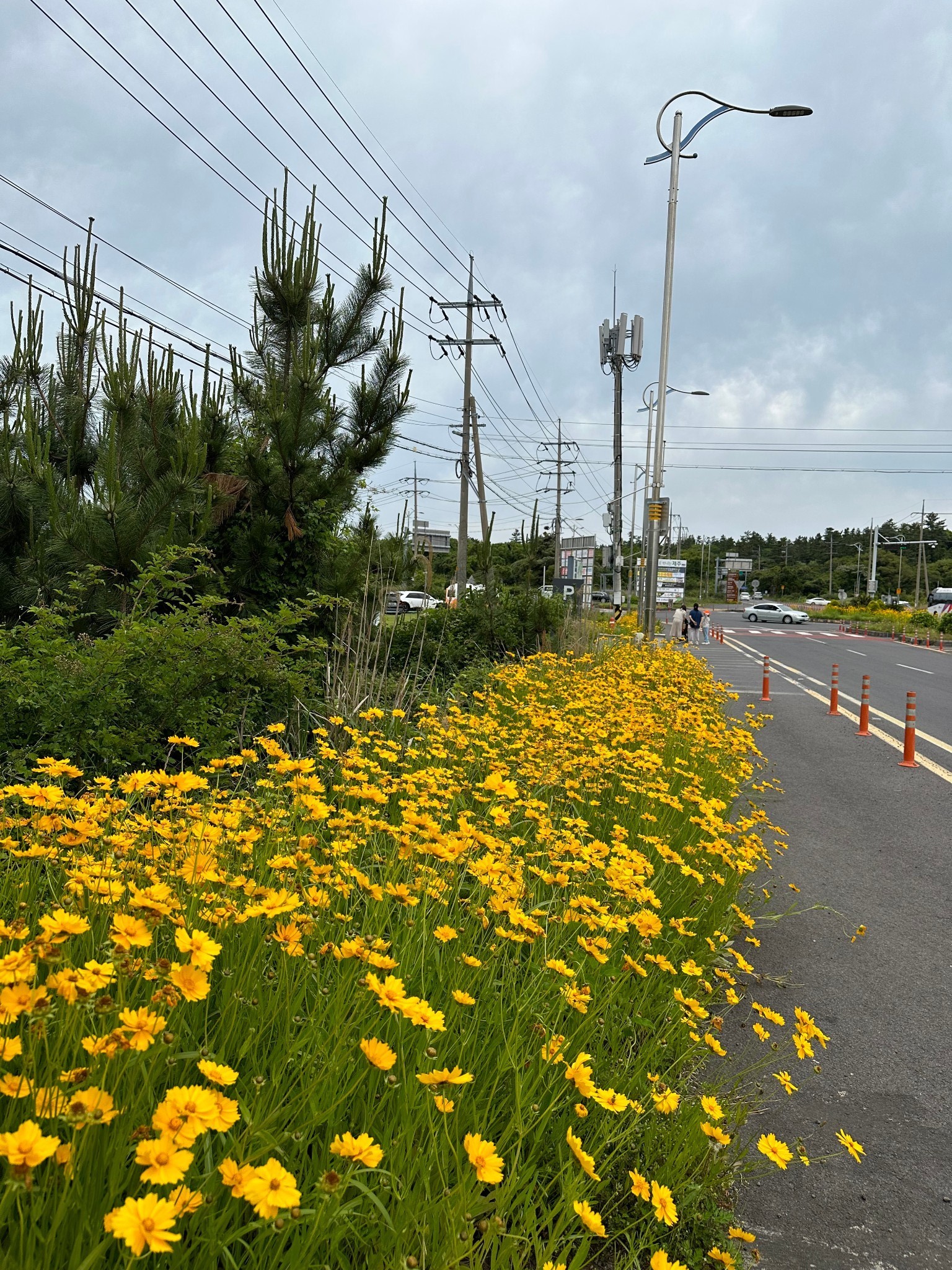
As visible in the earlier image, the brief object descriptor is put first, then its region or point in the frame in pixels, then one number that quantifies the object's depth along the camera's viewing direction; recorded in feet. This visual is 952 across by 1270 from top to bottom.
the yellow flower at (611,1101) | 6.03
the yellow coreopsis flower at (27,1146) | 3.68
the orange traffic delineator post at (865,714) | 38.68
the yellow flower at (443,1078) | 5.04
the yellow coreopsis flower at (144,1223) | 3.39
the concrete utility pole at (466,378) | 82.10
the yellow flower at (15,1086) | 4.05
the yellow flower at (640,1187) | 5.51
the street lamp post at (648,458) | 66.35
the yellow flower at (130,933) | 5.17
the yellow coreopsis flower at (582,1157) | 5.29
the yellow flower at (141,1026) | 4.58
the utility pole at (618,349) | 88.12
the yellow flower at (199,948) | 5.17
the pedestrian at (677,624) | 109.48
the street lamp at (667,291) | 48.62
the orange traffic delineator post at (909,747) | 31.63
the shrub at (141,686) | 14.97
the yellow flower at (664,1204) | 5.51
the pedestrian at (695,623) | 109.50
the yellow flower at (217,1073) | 4.53
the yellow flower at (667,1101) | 6.78
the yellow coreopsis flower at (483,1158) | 4.73
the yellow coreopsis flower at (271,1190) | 3.84
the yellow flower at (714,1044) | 7.70
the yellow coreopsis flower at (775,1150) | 6.16
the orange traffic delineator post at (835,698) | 46.11
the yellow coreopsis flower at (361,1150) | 4.52
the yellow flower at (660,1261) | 4.97
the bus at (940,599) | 246.04
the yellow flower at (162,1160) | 3.68
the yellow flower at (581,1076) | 6.00
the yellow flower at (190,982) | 5.00
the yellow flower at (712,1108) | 6.35
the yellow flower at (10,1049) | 4.17
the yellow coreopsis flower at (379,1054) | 4.98
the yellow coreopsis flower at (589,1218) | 5.06
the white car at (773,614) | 217.56
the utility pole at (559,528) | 99.04
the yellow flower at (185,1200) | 3.67
